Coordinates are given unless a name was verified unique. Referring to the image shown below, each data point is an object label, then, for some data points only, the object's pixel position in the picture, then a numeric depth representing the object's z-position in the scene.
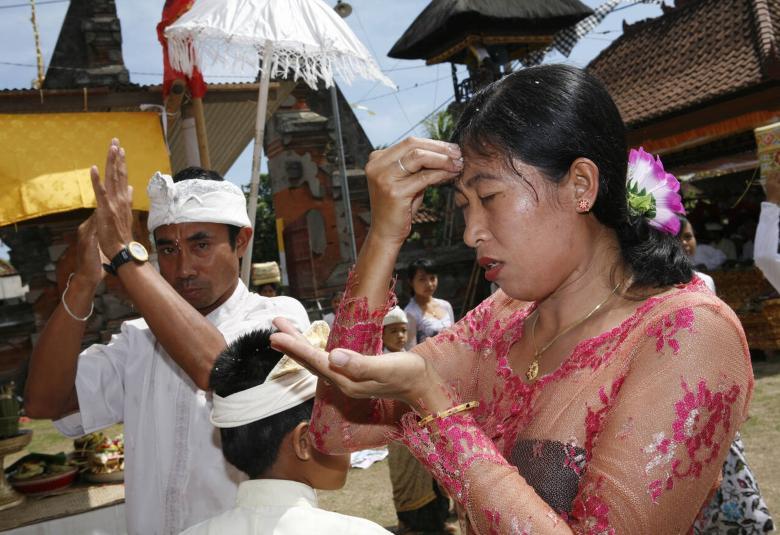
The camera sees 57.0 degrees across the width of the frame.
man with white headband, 2.12
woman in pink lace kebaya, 1.18
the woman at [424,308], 6.69
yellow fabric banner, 4.36
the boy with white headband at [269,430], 1.85
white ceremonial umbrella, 3.36
